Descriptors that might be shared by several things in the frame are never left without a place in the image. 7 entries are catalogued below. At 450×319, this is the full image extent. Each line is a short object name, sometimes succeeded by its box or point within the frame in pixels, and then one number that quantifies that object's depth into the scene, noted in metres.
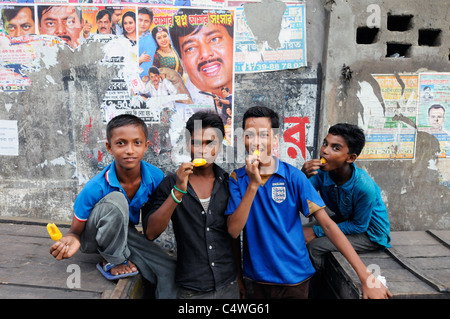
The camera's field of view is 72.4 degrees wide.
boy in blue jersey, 2.02
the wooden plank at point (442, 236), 2.85
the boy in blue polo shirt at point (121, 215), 2.01
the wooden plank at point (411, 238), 2.89
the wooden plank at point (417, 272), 2.08
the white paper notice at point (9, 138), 3.39
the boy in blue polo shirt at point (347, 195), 2.43
